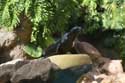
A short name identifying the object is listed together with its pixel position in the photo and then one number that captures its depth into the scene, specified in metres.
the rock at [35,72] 6.80
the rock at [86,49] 8.40
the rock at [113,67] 7.59
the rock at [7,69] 6.76
